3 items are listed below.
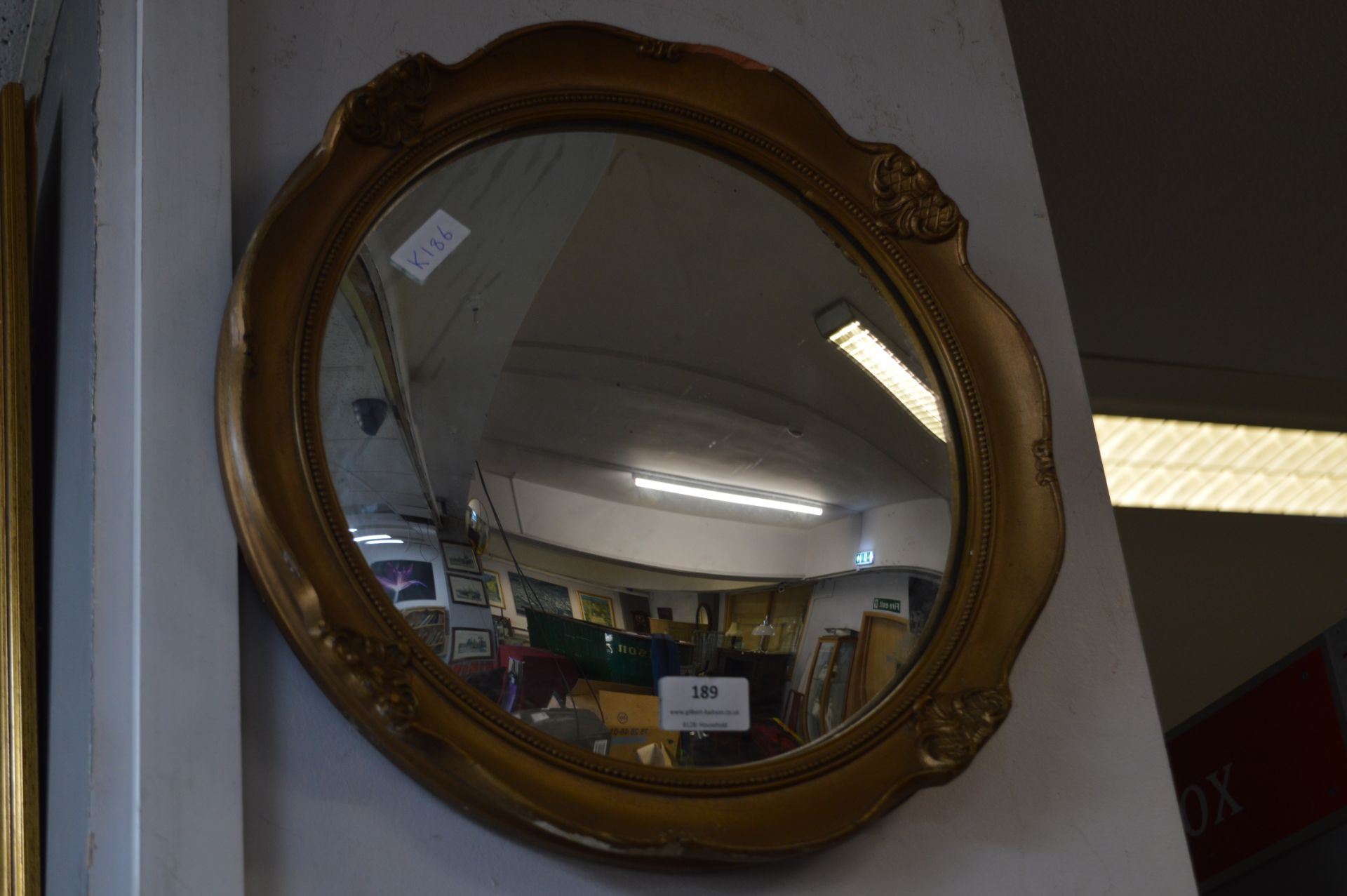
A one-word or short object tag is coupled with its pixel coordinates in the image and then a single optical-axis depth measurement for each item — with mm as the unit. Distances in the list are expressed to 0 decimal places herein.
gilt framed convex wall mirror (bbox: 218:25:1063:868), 922
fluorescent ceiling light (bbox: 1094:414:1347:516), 3520
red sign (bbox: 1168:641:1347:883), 1595
